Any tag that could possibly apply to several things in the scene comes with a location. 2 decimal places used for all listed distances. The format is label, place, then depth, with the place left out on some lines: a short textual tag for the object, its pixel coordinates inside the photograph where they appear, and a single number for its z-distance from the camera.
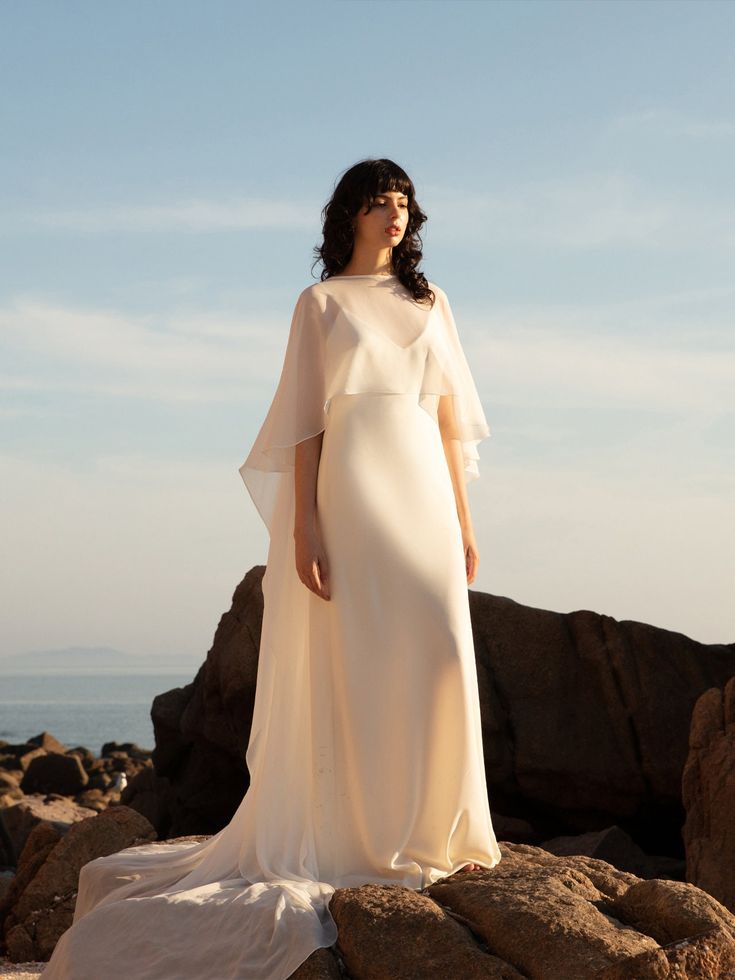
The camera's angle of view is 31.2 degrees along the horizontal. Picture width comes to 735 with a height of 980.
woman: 4.98
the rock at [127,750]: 35.59
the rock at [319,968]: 4.48
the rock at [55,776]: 23.70
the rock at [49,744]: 32.17
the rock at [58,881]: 8.24
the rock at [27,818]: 14.53
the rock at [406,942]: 4.35
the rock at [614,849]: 10.14
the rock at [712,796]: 8.90
